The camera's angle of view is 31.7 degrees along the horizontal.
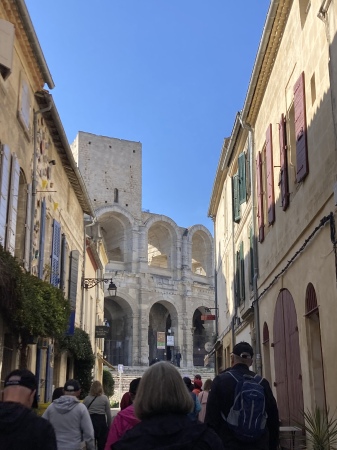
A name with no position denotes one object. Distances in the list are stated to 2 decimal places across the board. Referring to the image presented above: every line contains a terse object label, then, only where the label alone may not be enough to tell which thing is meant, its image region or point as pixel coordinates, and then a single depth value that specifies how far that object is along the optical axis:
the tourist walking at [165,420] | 2.63
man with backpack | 4.53
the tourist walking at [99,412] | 8.28
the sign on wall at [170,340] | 44.94
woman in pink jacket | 3.90
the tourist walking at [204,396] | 9.98
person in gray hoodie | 6.40
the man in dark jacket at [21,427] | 2.90
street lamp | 22.60
